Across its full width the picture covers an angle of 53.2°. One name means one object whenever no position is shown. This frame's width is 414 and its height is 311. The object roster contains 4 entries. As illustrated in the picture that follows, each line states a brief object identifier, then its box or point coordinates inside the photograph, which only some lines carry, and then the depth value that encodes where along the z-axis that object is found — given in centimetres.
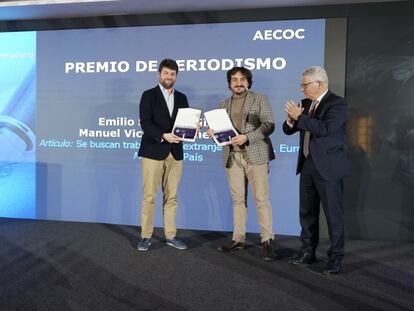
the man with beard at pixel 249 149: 339
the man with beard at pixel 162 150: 354
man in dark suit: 291
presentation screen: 419
